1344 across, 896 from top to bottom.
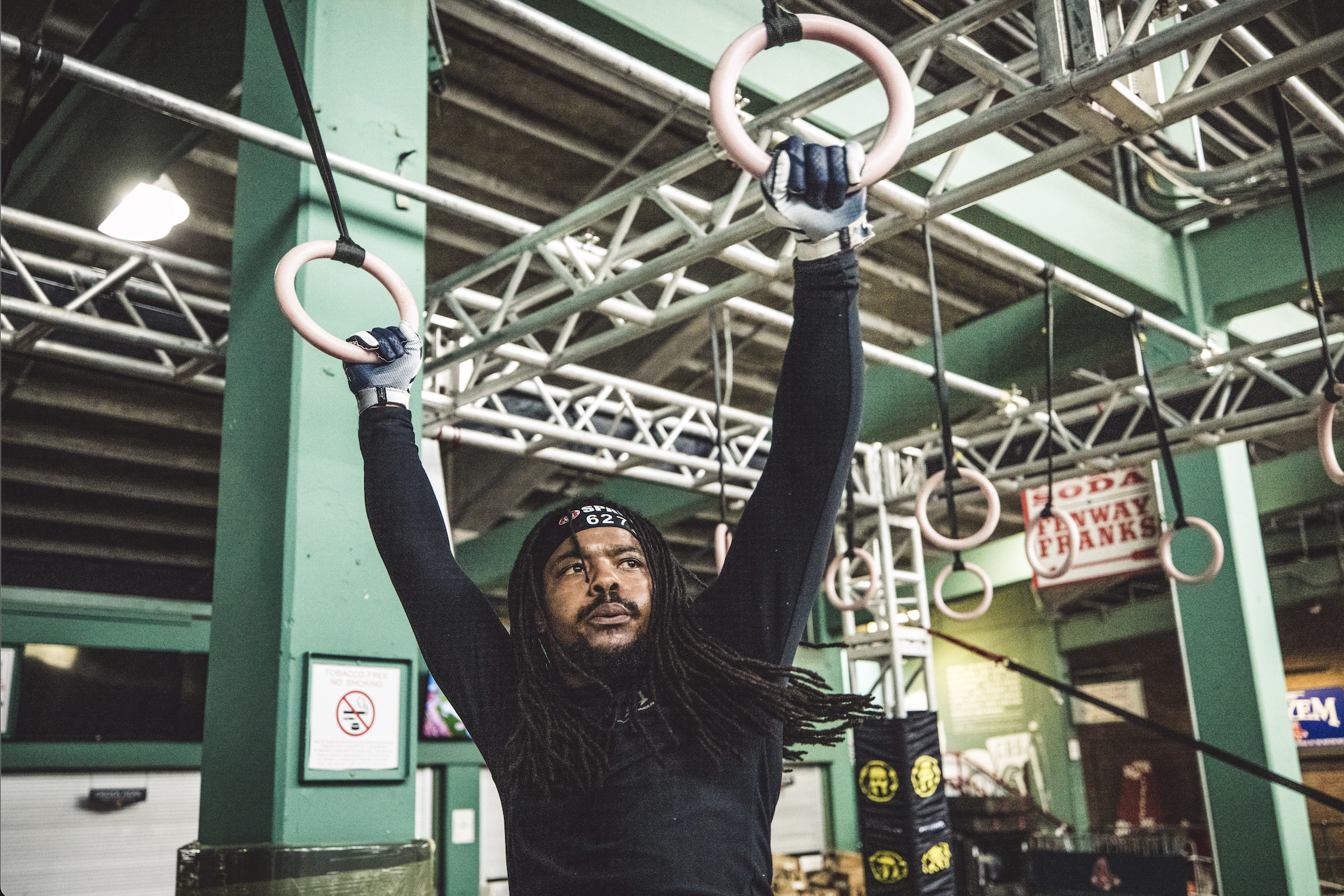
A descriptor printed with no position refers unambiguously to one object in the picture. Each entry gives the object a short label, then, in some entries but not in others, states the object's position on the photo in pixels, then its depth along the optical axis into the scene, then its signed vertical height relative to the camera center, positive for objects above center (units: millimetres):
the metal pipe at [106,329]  4734 +2004
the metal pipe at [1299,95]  3486 +2084
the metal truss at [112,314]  4680 +2150
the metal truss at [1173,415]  6312 +2035
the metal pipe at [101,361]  5152 +2010
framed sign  2898 +205
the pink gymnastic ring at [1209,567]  4866 +897
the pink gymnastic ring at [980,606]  5502 +854
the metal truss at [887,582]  7094 +1256
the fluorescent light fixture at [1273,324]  7770 +2948
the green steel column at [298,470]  2904 +866
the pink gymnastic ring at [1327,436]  3775 +1027
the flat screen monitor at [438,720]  10016 +653
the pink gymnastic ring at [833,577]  5941 +1066
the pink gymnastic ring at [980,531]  4277 +948
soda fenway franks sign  7145 +1479
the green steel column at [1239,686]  6262 +414
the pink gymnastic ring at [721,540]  4956 +1032
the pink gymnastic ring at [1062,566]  5293 +986
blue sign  12555 +422
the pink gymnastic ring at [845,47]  1396 +870
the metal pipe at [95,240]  4426 +2203
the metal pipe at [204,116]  3025 +1836
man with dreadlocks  1281 +157
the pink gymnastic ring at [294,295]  1882 +847
